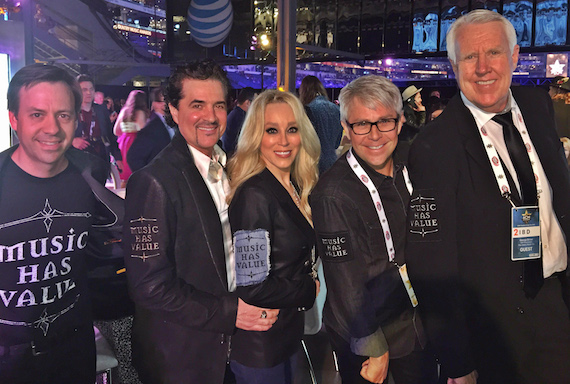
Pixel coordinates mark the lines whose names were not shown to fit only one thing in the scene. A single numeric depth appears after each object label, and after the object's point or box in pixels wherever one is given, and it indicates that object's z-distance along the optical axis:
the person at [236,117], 4.59
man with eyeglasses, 1.87
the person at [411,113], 3.00
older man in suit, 1.74
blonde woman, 1.89
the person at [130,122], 2.53
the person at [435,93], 9.05
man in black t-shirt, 1.82
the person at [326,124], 3.99
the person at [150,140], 2.43
